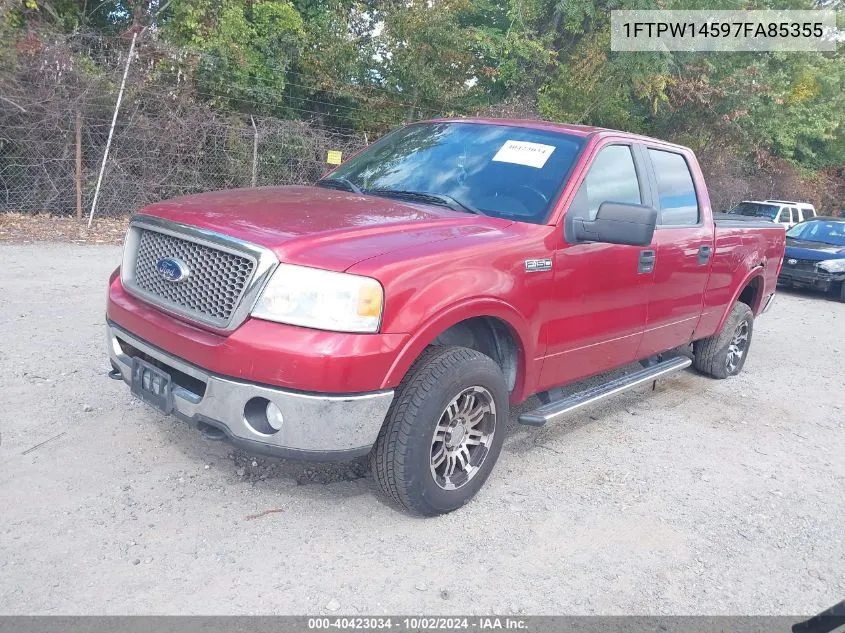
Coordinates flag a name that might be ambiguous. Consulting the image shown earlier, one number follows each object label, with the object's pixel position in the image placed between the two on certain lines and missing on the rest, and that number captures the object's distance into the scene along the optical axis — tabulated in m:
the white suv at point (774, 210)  18.14
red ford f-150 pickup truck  2.91
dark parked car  12.37
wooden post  10.97
